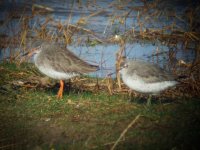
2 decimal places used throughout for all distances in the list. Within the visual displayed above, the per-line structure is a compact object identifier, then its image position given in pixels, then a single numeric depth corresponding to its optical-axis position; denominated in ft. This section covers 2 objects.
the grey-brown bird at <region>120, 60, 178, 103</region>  55.21
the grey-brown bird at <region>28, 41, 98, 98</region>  61.11
